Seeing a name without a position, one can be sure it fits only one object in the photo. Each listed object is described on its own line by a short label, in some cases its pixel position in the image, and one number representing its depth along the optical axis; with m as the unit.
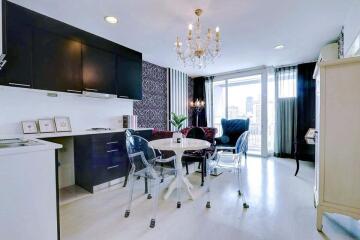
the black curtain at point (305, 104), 4.51
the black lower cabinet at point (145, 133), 3.50
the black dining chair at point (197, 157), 3.06
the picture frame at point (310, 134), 3.34
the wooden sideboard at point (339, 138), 1.67
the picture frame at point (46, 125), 2.54
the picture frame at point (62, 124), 2.71
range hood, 2.88
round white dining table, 2.25
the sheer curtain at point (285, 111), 4.79
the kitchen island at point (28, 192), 1.10
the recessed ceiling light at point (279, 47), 3.50
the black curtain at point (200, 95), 6.09
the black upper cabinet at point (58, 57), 2.14
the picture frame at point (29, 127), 2.39
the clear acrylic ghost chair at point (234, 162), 2.37
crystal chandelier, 2.44
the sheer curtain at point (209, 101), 6.00
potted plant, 2.66
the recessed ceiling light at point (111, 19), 2.47
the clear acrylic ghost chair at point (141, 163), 2.12
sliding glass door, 4.98
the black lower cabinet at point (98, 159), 2.71
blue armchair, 4.58
